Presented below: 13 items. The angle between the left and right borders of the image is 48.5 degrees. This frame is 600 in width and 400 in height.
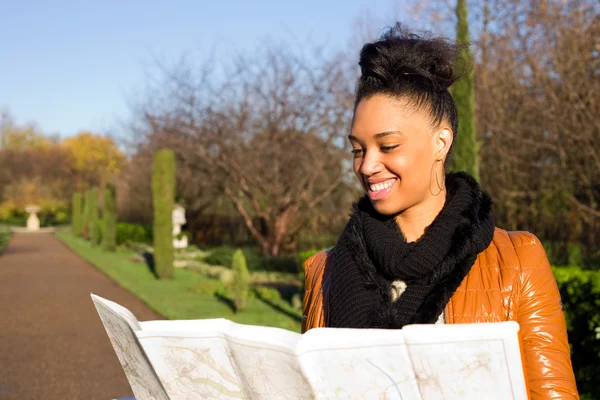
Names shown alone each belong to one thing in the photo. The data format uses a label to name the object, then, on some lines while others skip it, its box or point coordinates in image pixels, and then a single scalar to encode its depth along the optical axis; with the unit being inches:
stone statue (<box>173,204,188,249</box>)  930.1
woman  54.6
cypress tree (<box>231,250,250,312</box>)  398.9
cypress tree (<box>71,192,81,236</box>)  1474.7
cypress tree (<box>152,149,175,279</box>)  598.5
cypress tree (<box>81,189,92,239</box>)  1349.7
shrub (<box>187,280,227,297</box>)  495.8
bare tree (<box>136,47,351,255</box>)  668.1
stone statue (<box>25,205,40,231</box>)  1771.7
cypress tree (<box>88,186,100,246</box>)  1109.1
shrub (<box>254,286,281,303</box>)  472.7
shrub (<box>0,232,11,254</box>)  956.4
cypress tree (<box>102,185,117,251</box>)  946.7
